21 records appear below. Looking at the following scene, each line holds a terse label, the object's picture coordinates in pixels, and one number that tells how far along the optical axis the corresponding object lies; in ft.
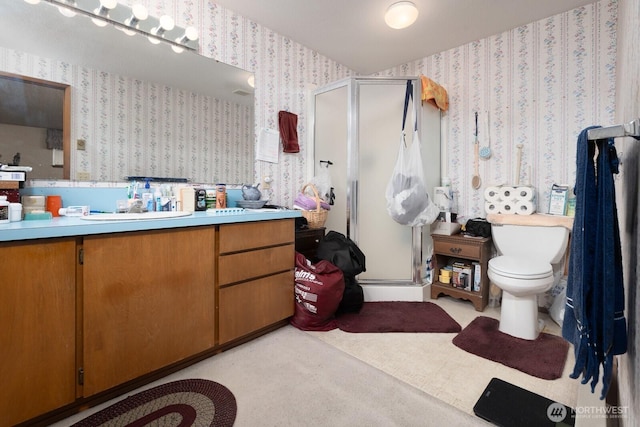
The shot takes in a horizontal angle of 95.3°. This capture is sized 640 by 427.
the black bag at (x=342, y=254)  7.38
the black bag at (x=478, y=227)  8.26
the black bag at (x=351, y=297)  7.60
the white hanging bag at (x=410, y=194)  7.96
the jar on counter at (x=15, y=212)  4.32
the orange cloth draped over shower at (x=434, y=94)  8.70
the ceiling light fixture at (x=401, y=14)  7.24
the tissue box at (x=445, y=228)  8.78
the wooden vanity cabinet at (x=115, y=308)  3.71
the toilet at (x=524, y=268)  6.24
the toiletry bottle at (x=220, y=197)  7.22
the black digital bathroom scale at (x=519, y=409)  4.07
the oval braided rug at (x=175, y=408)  4.09
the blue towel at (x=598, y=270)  2.36
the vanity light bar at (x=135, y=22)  5.63
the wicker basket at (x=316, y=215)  8.06
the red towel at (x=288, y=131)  8.91
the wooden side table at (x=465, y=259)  8.09
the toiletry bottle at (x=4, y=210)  4.12
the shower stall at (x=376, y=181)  8.82
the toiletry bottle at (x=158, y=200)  6.25
